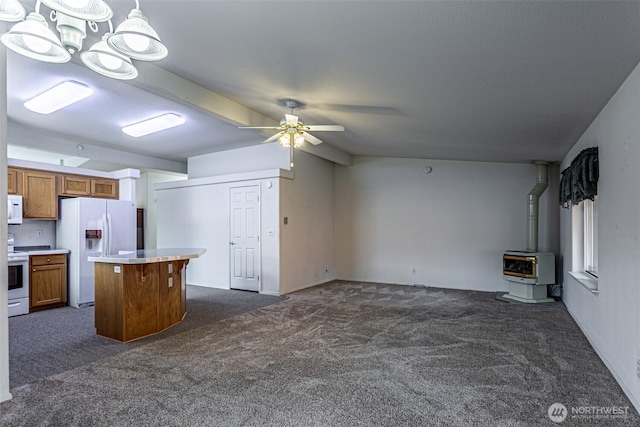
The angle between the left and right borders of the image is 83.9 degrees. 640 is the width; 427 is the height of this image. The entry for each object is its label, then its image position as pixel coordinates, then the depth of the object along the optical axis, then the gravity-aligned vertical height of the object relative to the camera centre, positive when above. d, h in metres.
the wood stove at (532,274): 5.58 -0.98
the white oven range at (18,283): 4.88 -0.96
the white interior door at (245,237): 6.52 -0.44
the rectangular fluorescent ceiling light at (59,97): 4.11 +1.44
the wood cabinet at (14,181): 5.20 +0.49
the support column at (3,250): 2.57 -0.26
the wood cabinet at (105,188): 6.22 +0.47
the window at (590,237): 4.39 -0.32
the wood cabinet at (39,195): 5.35 +0.29
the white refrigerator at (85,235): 5.53 -0.35
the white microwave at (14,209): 5.03 +0.07
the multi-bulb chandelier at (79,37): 1.76 +0.98
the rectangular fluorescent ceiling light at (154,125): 5.25 +1.39
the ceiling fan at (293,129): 4.09 +0.98
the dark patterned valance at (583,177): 3.49 +0.37
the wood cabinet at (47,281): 5.18 -1.01
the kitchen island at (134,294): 3.81 -0.91
